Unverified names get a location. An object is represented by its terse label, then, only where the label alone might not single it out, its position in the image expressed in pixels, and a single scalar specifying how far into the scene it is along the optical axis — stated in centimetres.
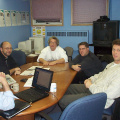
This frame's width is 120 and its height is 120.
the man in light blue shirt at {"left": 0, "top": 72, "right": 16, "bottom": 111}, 154
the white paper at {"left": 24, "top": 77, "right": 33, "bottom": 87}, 223
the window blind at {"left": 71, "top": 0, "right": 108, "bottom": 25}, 507
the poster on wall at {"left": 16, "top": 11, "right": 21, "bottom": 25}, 501
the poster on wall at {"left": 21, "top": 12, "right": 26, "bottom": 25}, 528
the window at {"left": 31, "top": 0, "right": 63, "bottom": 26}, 545
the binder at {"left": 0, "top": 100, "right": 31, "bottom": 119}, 153
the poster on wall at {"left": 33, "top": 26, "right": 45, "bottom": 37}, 571
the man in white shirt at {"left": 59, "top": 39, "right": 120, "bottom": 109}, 190
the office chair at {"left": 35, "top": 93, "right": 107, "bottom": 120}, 129
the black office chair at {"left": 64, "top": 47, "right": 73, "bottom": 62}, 462
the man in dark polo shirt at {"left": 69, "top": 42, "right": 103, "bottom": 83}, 303
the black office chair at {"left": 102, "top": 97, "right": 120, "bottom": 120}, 179
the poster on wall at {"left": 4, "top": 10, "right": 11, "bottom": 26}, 449
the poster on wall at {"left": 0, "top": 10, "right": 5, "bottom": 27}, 427
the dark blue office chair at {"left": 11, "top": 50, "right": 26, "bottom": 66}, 364
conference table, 171
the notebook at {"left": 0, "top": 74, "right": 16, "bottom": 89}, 232
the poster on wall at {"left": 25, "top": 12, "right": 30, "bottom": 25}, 557
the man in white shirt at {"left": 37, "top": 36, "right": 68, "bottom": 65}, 369
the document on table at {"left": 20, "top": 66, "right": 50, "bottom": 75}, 276
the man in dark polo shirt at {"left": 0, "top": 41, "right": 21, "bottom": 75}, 319
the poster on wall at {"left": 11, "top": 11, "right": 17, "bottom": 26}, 476
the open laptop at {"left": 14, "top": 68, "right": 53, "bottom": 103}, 190
